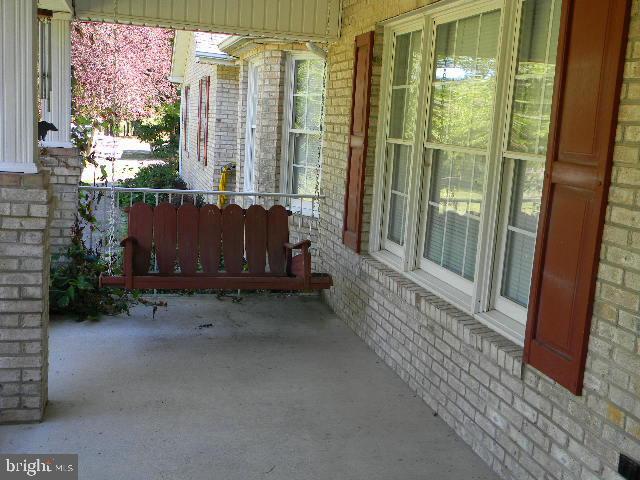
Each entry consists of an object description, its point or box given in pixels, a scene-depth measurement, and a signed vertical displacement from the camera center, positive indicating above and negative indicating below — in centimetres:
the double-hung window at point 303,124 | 802 +9
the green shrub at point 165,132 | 2280 -33
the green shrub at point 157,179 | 1760 -149
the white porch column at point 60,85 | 629 +30
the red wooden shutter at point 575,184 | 286 -16
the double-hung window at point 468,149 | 375 -5
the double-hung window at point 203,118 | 1438 +16
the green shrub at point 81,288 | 619 -155
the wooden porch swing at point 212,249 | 563 -106
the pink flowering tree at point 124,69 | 2280 +179
